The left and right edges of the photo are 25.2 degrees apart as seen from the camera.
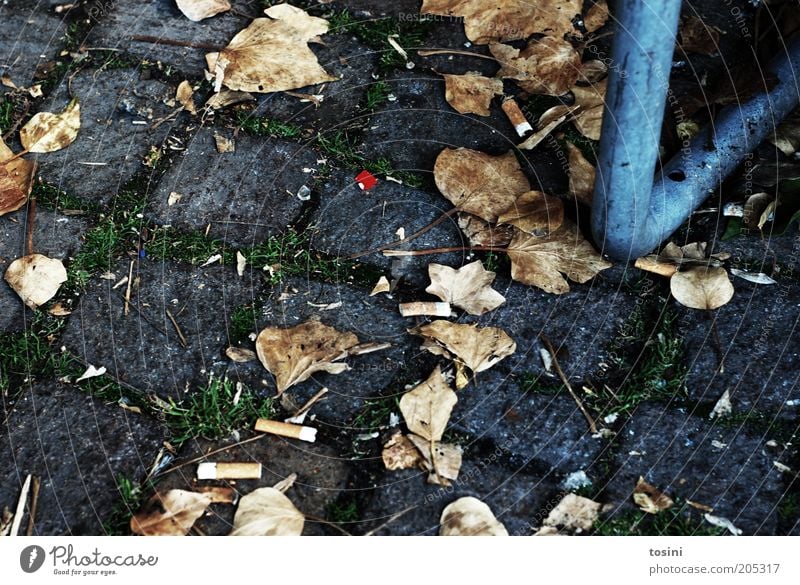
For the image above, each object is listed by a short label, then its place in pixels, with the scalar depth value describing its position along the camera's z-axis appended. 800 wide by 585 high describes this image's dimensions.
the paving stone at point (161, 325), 0.86
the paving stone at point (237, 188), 0.92
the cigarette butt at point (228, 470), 0.83
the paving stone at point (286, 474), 0.82
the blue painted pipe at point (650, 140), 0.80
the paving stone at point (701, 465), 0.81
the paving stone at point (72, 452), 0.82
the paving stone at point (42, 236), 0.92
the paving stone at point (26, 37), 1.02
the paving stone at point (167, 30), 1.01
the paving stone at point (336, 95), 0.97
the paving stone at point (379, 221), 0.90
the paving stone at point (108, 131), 0.95
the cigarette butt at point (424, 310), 0.88
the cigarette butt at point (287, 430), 0.84
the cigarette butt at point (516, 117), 0.96
